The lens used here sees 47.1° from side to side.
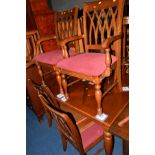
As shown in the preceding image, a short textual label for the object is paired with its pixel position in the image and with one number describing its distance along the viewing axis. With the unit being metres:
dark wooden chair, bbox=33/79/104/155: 1.05
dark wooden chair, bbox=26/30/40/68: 2.49
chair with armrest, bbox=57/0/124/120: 1.36
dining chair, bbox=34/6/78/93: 1.88
